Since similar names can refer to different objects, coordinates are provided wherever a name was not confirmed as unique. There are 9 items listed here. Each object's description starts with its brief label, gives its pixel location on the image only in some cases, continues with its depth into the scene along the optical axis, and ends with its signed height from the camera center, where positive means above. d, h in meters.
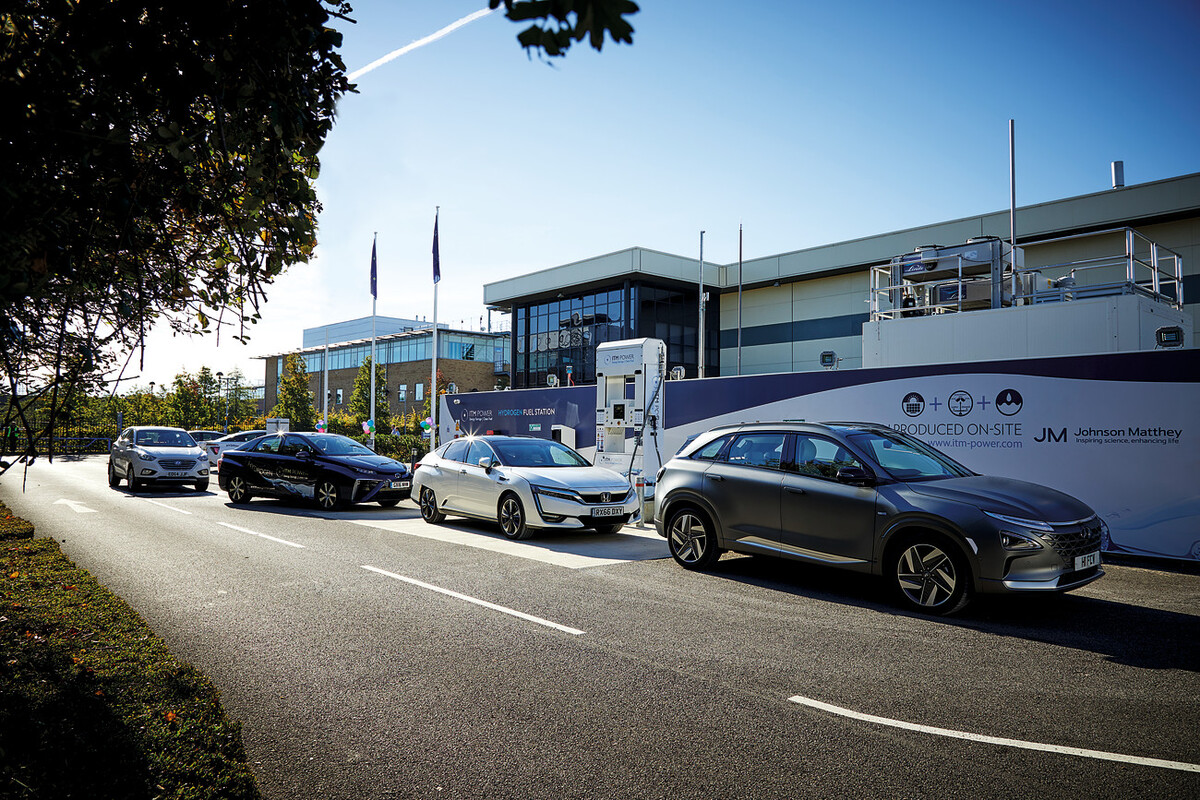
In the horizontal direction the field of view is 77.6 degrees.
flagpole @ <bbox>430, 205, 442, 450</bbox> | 32.53 +5.79
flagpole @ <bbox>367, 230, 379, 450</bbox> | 35.25 +5.62
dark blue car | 14.81 -1.39
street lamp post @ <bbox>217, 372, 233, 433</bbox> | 55.31 +1.24
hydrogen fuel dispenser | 14.35 -0.02
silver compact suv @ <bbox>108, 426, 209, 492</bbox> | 18.88 -1.46
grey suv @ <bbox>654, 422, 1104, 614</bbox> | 6.34 -1.04
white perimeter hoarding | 9.28 -0.17
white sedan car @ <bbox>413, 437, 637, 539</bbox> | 10.91 -1.28
